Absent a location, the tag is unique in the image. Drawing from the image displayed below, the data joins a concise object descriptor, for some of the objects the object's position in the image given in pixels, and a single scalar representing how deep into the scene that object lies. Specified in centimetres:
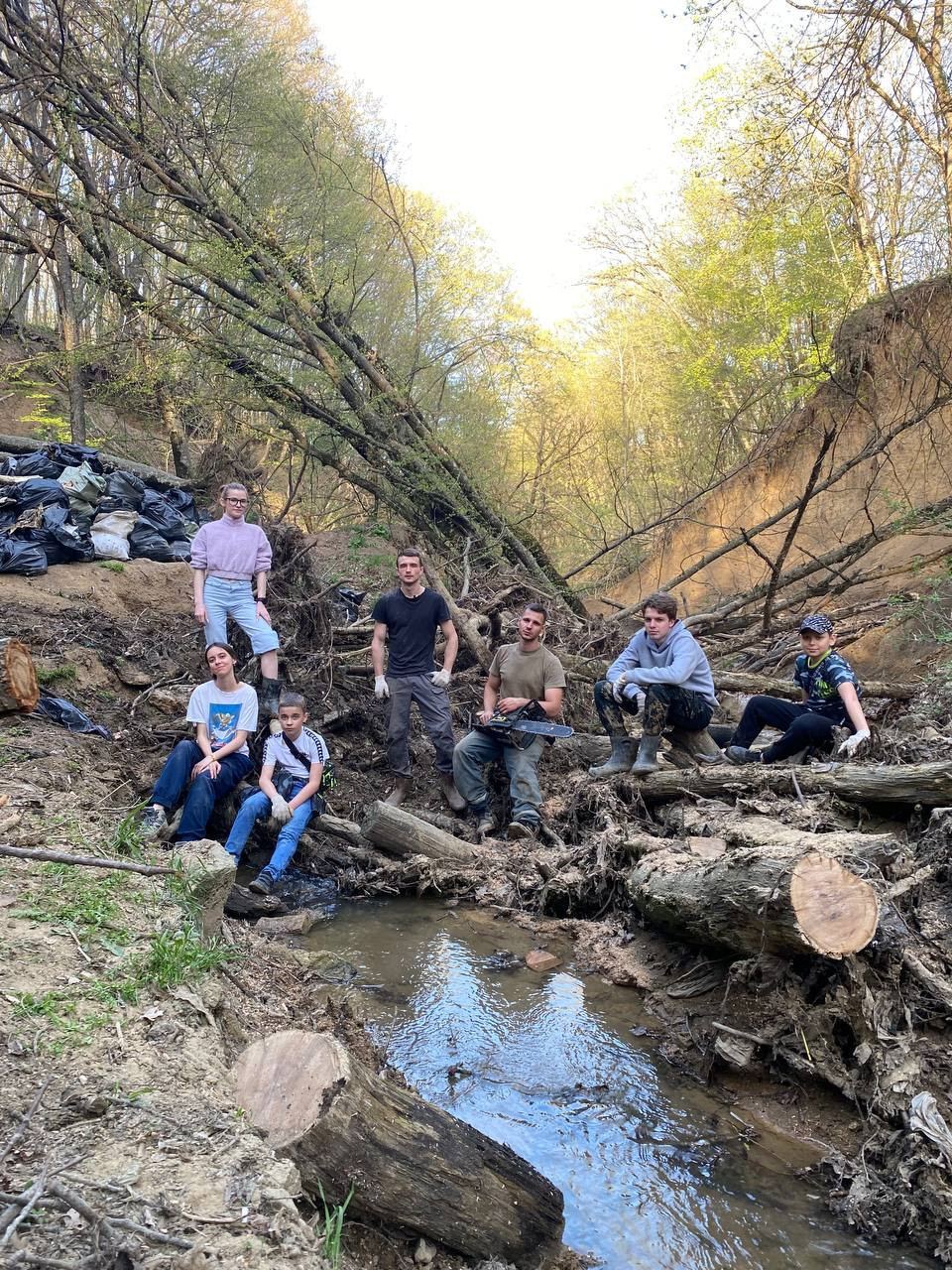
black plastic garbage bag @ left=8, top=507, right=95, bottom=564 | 839
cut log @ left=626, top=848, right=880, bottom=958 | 334
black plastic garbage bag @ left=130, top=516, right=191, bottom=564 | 932
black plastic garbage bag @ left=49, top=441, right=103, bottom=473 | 963
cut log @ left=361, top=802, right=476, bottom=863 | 590
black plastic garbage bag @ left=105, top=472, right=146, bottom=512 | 950
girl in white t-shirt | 560
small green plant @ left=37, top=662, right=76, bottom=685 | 688
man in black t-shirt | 690
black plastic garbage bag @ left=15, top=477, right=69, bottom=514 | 859
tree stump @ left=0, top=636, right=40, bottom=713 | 612
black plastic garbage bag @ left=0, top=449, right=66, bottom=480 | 930
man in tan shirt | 660
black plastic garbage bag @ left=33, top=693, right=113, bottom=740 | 646
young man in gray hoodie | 613
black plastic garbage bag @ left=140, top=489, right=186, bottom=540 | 962
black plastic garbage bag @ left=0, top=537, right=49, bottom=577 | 809
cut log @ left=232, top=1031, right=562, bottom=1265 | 226
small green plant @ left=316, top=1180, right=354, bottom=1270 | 196
